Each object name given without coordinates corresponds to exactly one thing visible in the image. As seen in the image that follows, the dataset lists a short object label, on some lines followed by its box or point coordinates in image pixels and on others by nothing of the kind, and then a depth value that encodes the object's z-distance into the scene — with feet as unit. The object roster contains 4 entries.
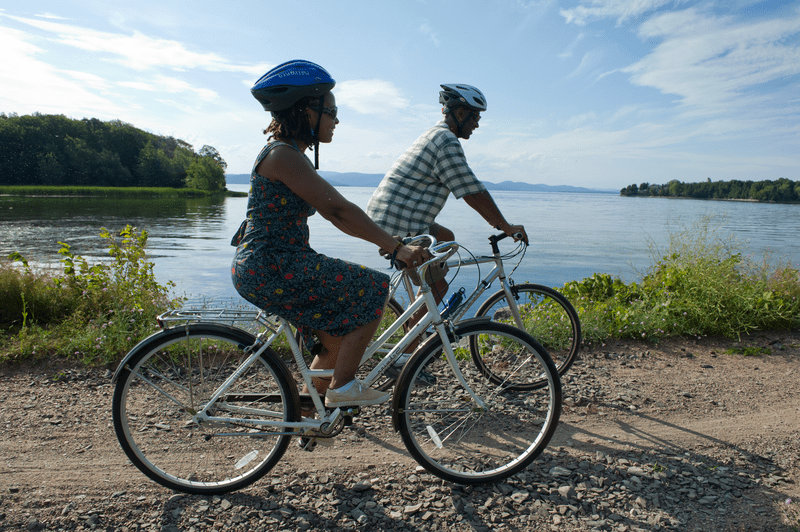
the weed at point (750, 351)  17.31
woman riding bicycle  7.59
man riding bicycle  12.75
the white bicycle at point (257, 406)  8.46
